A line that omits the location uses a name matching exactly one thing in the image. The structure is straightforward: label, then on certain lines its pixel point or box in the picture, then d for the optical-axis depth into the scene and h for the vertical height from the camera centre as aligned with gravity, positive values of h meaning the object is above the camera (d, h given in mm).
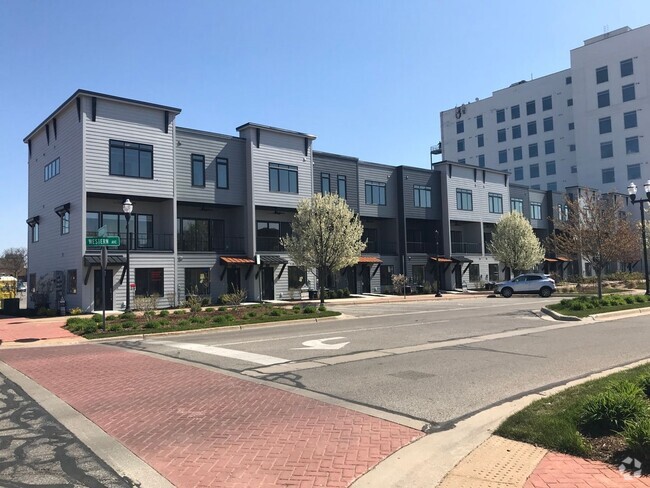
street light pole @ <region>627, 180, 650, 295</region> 26238 +3797
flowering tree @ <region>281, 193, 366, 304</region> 30344 +2191
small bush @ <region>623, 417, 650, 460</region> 4605 -1542
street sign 18703 +1465
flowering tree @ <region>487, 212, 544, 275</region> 46938 +2214
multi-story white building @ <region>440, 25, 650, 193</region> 69812 +21838
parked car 37781 -1243
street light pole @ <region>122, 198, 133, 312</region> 21703 +3048
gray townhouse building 29141 +4855
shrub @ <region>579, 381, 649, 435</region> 5398 -1521
